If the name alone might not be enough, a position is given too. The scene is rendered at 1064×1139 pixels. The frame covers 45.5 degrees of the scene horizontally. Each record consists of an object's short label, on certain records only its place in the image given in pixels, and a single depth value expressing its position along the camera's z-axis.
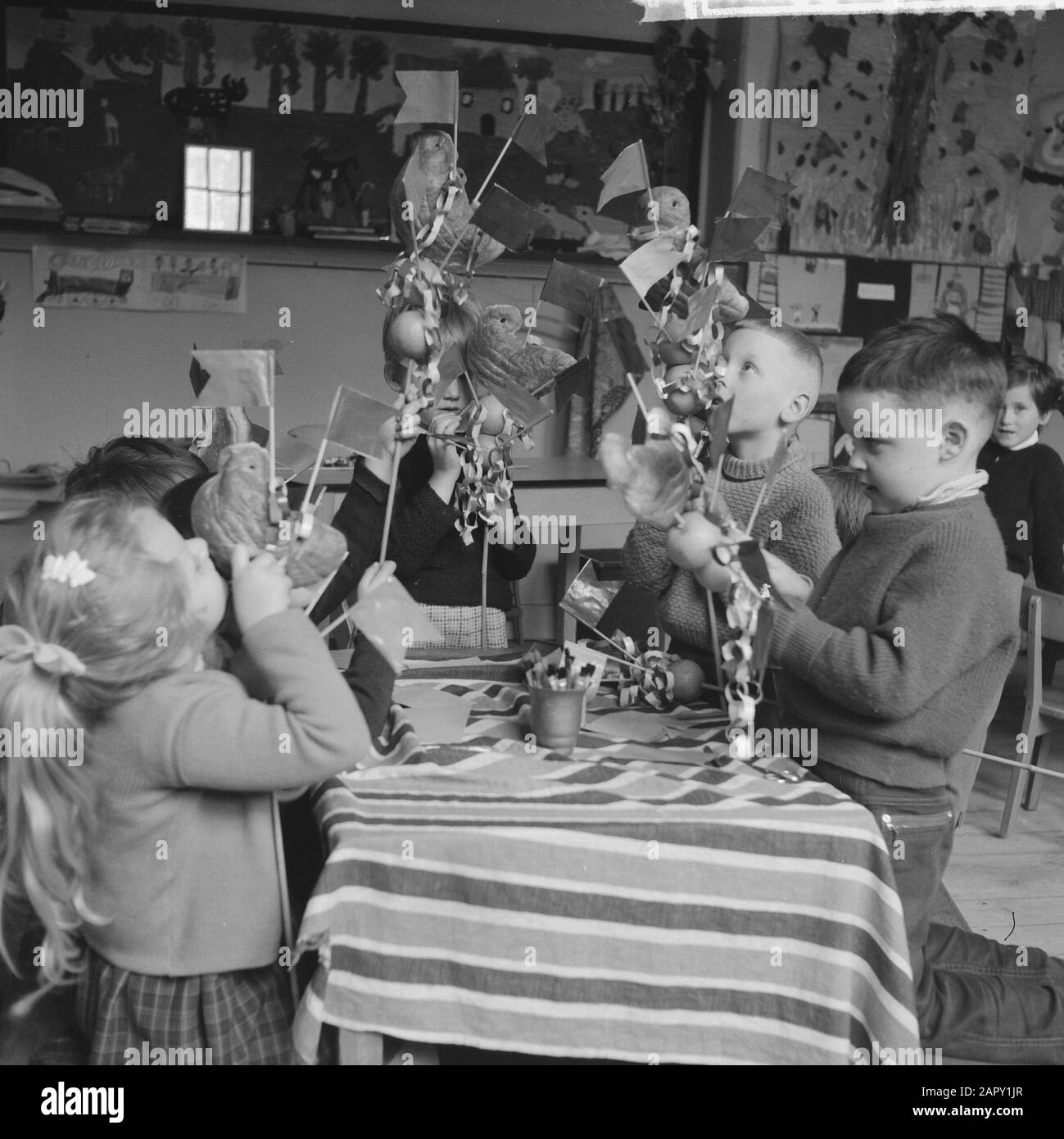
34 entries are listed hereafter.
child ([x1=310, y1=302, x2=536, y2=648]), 2.14
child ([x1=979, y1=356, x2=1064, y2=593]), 3.39
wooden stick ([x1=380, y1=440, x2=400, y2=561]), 1.43
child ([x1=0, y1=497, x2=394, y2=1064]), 1.22
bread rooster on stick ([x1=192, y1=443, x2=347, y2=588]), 1.28
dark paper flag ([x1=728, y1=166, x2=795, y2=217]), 1.49
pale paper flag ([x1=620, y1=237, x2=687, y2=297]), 1.46
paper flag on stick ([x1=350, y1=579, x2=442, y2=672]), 1.30
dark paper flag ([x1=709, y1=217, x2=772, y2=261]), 1.45
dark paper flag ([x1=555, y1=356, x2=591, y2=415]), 1.72
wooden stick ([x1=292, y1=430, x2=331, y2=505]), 1.29
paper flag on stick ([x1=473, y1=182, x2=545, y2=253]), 1.58
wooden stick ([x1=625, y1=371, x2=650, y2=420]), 1.34
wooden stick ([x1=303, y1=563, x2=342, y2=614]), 1.38
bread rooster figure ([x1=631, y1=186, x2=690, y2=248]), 1.55
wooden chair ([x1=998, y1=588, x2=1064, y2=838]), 2.94
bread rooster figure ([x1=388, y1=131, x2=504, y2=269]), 1.66
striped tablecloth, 1.21
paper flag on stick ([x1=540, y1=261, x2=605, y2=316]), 1.61
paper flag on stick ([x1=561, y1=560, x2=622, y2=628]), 1.61
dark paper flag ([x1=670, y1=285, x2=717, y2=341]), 1.45
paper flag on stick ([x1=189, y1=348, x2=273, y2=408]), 1.29
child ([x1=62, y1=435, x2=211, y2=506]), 1.85
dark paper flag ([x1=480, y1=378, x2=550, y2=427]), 1.71
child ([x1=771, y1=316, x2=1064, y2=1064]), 1.35
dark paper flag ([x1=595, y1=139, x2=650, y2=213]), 1.52
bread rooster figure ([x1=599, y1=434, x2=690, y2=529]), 1.29
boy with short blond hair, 1.74
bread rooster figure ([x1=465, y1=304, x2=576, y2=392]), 1.73
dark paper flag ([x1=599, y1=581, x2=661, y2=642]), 1.76
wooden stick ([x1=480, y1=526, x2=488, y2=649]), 1.93
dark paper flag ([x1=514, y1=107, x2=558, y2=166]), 1.57
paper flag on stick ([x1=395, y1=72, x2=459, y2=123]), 1.58
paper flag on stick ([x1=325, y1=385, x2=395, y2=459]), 1.37
